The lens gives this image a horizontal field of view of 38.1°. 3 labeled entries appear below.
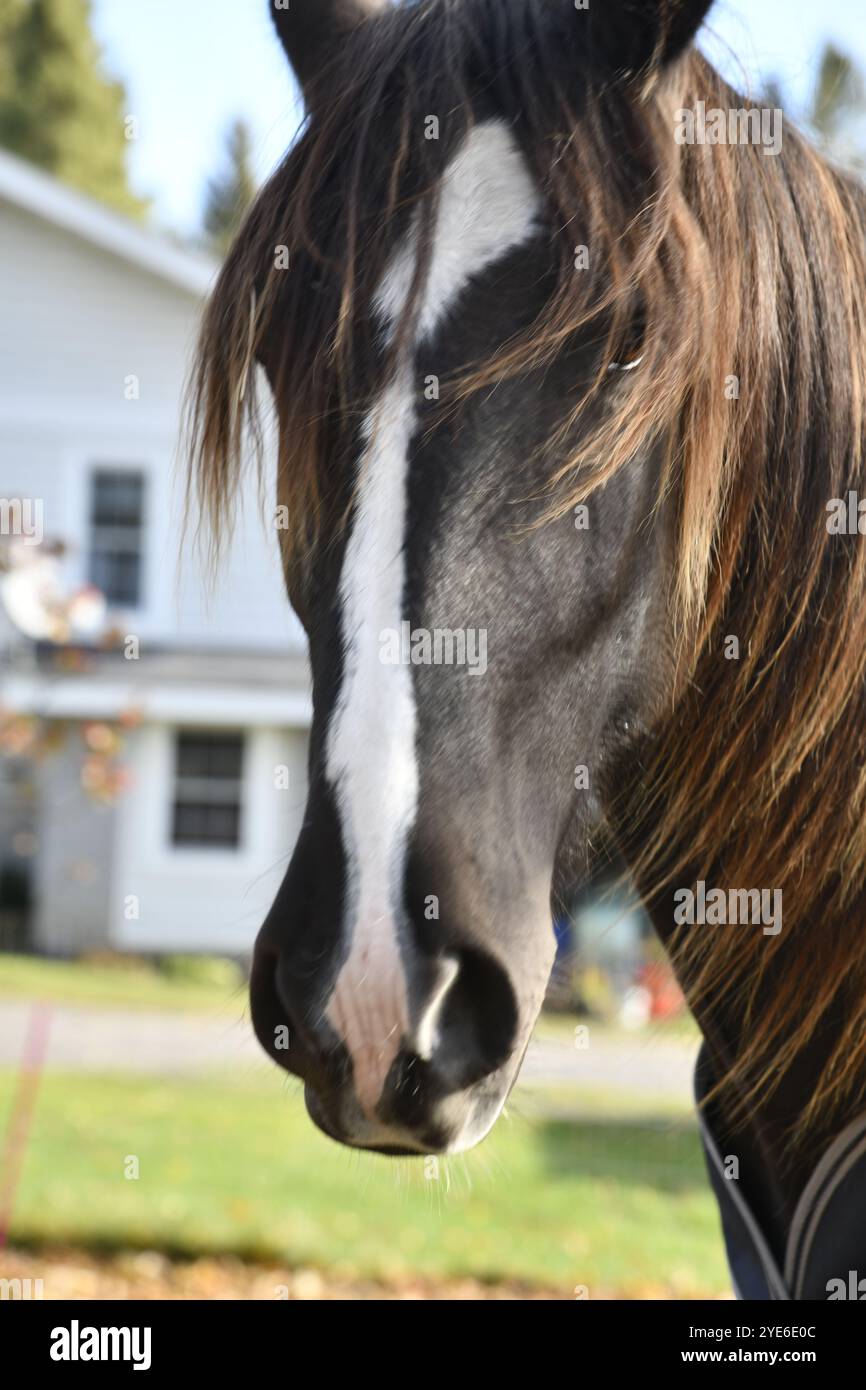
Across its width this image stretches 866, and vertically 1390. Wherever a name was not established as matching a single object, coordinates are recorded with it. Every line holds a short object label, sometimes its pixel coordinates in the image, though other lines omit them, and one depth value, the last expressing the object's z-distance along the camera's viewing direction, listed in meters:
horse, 1.31
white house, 15.59
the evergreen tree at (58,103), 29.34
